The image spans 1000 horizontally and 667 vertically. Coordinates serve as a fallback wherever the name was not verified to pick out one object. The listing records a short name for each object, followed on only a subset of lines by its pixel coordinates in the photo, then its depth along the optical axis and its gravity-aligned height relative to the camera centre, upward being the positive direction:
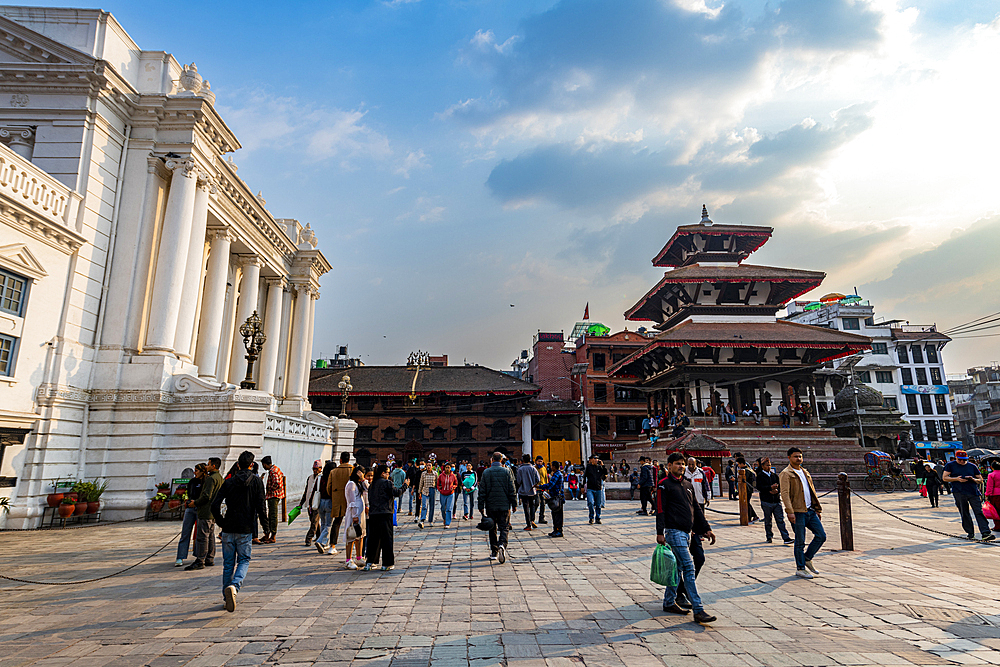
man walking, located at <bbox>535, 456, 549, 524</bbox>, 16.52 -0.66
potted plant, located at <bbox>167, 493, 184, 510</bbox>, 14.52 -1.37
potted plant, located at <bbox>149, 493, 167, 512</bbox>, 14.61 -1.45
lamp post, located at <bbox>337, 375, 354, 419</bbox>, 25.28 +3.00
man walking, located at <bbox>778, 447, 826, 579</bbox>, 7.77 -0.85
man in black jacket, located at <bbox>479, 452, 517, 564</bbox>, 9.26 -0.83
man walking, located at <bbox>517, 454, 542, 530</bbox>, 12.67 -0.73
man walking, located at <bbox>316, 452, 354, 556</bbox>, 9.91 -0.81
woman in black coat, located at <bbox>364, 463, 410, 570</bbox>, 8.40 -1.13
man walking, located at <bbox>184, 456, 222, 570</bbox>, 8.33 -1.15
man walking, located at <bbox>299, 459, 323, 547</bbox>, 10.70 -1.01
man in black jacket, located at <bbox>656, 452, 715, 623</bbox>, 5.70 -0.78
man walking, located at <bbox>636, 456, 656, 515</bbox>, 15.28 -0.86
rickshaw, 25.08 -1.05
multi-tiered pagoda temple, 31.25 +6.49
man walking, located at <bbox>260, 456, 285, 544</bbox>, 11.18 -0.94
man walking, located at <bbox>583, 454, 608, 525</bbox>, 14.55 -0.98
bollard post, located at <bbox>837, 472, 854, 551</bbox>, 9.94 -1.20
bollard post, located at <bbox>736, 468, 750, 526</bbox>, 13.65 -1.28
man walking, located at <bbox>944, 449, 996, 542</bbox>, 11.03 -0.80
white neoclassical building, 13.47 +5.11
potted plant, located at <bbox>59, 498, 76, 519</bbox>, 13.31 -1.42
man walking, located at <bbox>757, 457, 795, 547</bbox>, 11.05 -0.92
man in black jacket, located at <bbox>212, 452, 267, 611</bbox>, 6.21 -0.82
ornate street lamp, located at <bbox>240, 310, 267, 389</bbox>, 16.16 +3.42
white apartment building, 55.75 +8.42
